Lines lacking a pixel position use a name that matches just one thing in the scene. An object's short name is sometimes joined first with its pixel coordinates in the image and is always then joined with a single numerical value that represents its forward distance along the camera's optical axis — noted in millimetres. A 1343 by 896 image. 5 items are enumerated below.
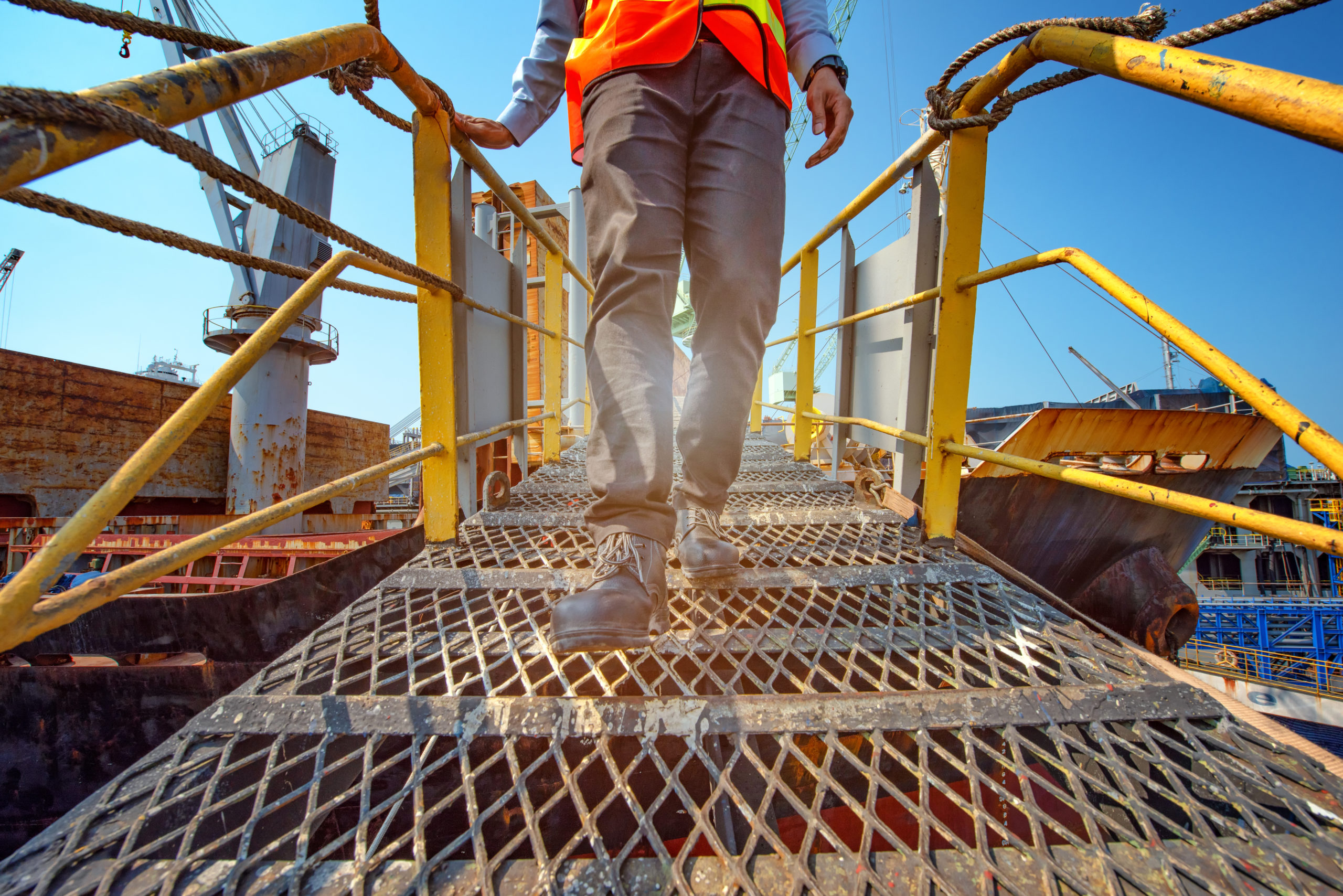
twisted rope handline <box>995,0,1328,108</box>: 795
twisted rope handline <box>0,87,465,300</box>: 482
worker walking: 1201
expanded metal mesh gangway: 638
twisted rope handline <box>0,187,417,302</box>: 652
